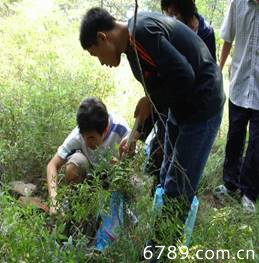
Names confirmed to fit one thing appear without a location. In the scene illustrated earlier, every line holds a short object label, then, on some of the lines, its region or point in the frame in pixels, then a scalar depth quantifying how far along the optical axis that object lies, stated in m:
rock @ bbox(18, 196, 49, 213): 2.13
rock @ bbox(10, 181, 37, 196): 2.81
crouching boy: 2.50
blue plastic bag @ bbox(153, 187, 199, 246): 1.99
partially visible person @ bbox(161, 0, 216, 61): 2.67
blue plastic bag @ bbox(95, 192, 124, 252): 1.99
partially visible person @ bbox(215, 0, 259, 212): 3.02
